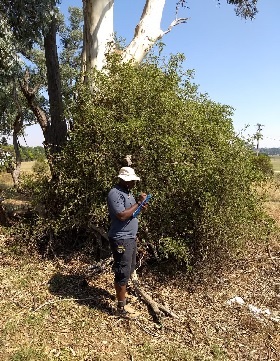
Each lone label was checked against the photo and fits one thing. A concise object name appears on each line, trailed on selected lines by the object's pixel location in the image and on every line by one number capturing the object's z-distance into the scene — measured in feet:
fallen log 16.23
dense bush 17.94
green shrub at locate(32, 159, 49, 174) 22.41
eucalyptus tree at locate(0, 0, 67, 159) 20.16
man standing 14.92
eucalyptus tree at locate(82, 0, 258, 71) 23.57
